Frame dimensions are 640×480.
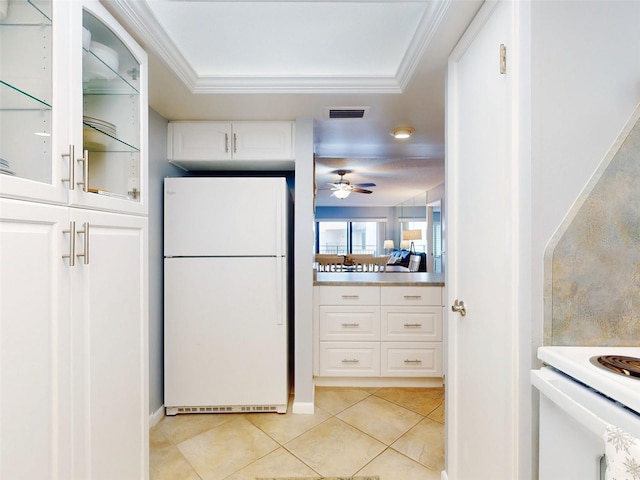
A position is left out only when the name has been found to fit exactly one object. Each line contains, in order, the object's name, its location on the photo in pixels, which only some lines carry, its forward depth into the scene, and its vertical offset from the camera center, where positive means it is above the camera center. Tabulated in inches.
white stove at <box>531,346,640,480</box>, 26.8 -15.1
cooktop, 29.0 -11.9
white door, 40.4 -1.7
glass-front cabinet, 35.3 +17.2
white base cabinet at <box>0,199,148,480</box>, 32.5 -12.8
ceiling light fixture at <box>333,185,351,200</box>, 221.6 +33.5
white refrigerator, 88.2 -14.1
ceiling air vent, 85.4 +34.7
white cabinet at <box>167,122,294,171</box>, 94.0 +28.7
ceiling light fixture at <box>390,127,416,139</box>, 102.0 +34.7
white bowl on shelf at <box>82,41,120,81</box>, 47.0 +27.4
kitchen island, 106.0 -30.8
